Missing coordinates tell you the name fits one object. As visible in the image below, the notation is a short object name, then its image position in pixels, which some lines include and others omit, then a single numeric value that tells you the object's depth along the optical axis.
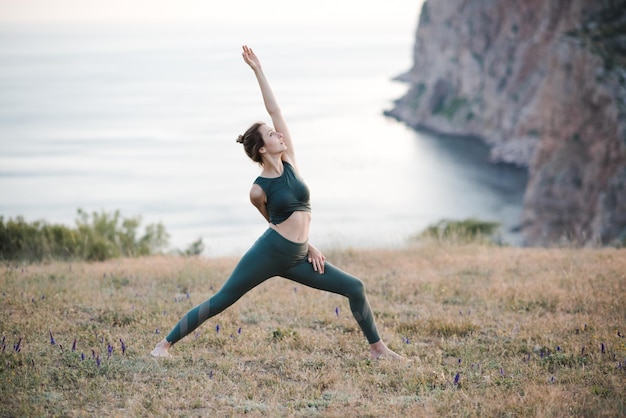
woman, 6.25
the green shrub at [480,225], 39.41
